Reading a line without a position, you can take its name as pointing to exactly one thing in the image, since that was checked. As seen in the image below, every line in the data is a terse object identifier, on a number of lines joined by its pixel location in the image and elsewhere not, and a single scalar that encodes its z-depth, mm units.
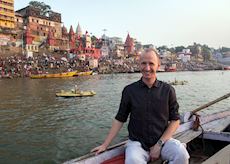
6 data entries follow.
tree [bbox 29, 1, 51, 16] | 74898
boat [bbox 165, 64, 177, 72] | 88169
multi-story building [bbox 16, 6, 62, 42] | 64880
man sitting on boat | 2655
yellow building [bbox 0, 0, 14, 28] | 58548
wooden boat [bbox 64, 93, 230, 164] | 2740
